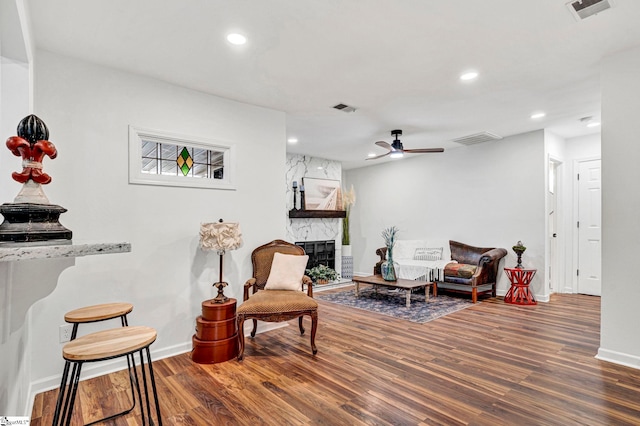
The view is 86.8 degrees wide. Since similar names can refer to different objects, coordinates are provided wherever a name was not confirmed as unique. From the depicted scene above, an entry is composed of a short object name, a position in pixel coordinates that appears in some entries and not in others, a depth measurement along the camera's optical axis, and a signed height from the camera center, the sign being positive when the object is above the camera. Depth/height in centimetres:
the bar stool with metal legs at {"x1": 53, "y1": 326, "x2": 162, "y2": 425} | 141 -59
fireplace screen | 687 -81
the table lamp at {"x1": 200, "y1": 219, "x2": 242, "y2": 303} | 300 -21
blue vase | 511 -85
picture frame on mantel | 680 +40
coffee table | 477 -104
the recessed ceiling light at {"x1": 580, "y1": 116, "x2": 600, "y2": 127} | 450 +125
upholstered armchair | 302 -78
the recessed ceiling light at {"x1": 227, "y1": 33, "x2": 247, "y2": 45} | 245 +129
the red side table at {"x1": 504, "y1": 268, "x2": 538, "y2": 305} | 498 -111
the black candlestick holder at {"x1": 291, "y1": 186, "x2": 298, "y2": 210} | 661 +29
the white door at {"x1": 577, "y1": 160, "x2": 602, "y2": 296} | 532 -23
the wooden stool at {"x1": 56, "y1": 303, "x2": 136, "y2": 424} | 200 -62
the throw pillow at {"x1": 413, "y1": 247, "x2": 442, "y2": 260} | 602 -73
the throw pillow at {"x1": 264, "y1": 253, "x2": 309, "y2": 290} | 349 -62
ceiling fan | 480 +93
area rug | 445 -134
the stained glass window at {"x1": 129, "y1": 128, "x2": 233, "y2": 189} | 306 +53
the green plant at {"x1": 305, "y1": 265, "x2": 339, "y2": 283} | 657 -118
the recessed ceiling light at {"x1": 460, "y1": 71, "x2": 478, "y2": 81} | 309 +128
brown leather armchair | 512 -90
